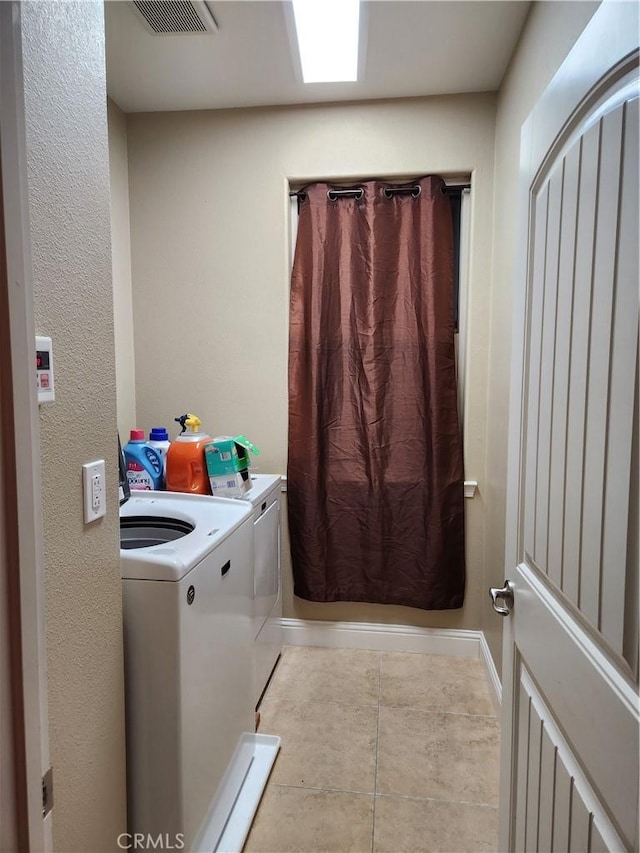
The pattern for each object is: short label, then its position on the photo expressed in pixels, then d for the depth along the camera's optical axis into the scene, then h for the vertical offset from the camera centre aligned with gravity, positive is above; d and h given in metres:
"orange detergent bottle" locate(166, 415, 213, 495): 1.92 -0.32
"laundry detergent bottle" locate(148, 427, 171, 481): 2.07 -0.24
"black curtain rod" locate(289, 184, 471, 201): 2.36 +0.94
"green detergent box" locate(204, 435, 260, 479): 1.91 -0.28
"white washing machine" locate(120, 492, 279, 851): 1.15 -0.73
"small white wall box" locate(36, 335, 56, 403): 0.83 +0.03
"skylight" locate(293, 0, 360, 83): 1.76 +1.35
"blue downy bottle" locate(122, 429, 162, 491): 1.96 -0.32
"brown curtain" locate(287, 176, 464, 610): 2.36 -0.09
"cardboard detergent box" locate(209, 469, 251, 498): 1.92 -0.39
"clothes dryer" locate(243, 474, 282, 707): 2.03 -0.85
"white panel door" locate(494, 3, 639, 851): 0.62 -0.12
